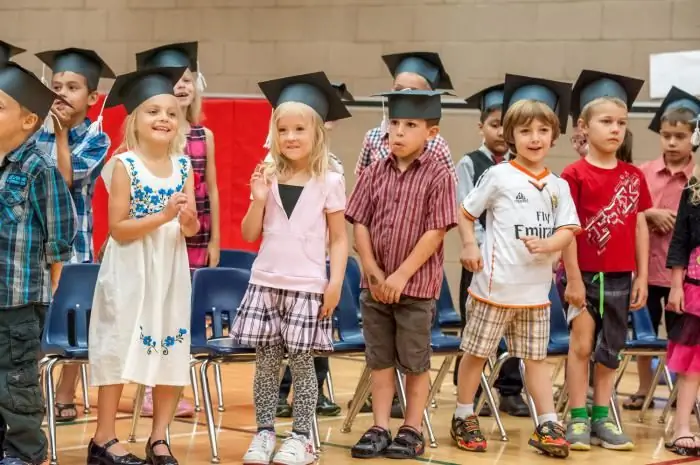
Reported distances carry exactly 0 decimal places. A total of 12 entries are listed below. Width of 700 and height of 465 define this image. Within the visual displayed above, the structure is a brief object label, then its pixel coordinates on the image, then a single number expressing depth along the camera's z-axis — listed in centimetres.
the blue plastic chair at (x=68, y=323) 826
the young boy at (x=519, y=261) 913
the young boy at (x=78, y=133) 943
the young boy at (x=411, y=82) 1021
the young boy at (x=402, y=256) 879
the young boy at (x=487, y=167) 1084
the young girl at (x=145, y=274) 780
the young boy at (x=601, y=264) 959
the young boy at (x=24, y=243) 711
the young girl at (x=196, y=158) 1024
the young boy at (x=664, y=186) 1134
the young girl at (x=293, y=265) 833
